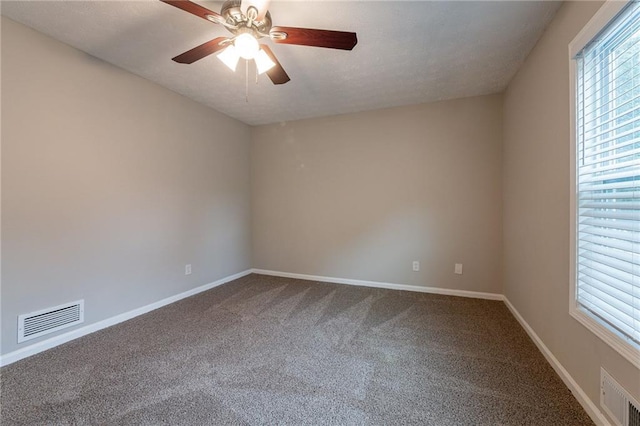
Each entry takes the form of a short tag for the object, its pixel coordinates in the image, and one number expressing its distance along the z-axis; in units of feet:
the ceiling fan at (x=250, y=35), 4.45
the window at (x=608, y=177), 3.70
